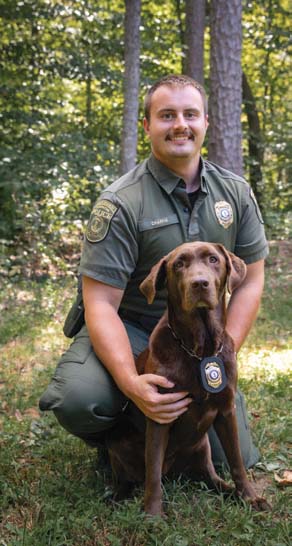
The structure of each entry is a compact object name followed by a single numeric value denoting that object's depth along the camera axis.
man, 2.87
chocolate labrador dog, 2.48
